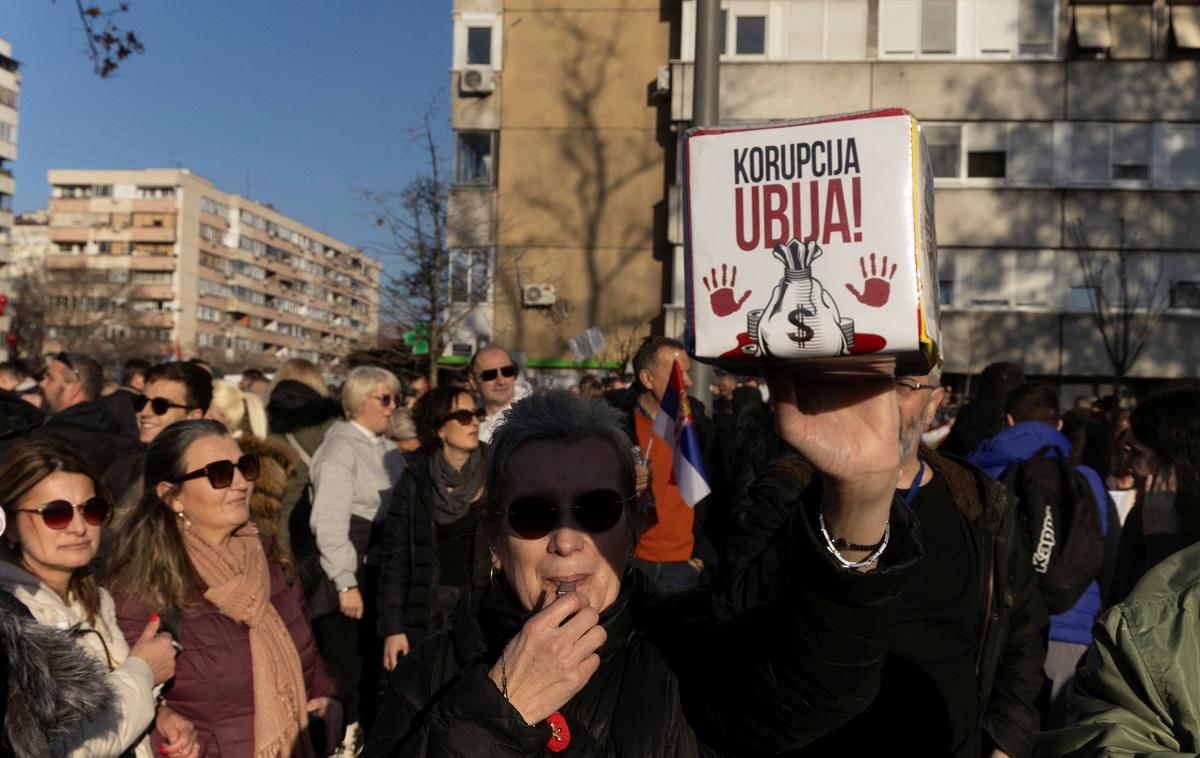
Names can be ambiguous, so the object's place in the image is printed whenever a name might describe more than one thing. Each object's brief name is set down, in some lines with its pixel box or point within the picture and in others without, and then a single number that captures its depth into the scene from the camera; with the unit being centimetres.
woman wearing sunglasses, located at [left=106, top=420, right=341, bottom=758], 430
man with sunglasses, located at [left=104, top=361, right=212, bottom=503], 717
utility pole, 788
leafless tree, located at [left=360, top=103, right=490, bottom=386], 1959
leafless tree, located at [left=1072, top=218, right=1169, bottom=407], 2541
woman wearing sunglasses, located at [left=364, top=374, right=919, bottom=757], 194
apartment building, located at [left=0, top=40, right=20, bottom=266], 8956
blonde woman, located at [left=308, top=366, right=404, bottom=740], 691
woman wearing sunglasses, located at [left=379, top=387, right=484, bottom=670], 640
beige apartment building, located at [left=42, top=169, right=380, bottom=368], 13725
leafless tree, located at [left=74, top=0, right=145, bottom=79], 768
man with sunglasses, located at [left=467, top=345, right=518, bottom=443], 782
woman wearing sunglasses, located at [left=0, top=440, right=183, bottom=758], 377
